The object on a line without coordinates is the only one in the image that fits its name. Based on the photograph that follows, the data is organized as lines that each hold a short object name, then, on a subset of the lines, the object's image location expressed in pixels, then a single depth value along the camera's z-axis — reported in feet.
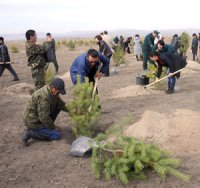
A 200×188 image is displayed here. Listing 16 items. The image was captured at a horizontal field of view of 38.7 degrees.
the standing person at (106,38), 37.60
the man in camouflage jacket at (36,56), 18.24
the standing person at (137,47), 46.48
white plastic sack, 13.00
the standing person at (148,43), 29.36
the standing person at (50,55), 18.73
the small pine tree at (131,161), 10.67
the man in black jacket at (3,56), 30.32
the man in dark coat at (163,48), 22.74
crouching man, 13.94
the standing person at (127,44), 61.23
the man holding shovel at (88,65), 15.61
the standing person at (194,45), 45.74
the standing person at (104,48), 32.70
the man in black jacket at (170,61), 21.18
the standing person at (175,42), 41.80
